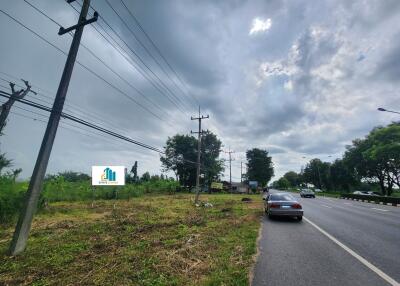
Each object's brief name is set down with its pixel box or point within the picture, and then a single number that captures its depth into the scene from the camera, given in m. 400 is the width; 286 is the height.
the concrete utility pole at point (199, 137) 28.14
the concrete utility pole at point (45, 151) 7.81
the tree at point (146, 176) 80.70
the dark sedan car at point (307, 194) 45.53
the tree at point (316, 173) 102.12
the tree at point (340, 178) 86.56
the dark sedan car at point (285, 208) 14.19
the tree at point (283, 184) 160.62
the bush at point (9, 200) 14.36
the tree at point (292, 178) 171.68
